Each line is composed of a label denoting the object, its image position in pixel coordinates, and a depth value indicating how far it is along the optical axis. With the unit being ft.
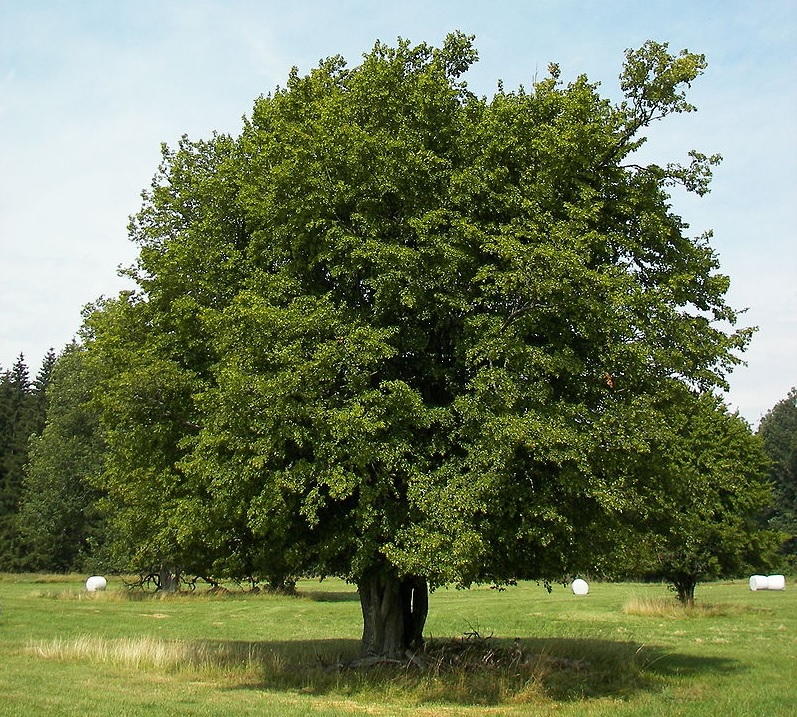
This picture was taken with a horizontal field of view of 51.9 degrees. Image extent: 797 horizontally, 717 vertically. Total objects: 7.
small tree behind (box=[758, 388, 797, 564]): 327.06
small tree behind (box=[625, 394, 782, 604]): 113.19
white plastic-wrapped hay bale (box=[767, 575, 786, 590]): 198.49
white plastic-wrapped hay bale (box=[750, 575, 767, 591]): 199.41
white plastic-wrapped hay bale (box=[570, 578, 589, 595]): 181.06
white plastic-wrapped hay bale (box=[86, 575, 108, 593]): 163.73
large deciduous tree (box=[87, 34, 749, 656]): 48.39
